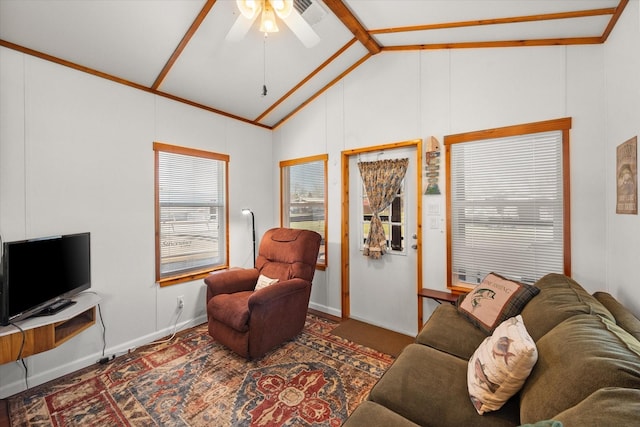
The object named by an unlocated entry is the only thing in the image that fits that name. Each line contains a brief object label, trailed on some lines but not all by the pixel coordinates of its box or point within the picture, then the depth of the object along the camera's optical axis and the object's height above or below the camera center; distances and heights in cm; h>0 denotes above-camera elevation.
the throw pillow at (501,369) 116 -70
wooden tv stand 173 -82
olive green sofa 83 -63
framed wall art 161 +20
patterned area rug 186 -137
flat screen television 180 -45
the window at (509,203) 231 +6
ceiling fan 180 +133
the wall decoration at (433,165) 280 +47
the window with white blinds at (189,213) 307 +0
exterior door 305 -53
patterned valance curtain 312 +26
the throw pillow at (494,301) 182 -64
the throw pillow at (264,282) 303 -78
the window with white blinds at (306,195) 376 +24
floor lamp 383 -16
